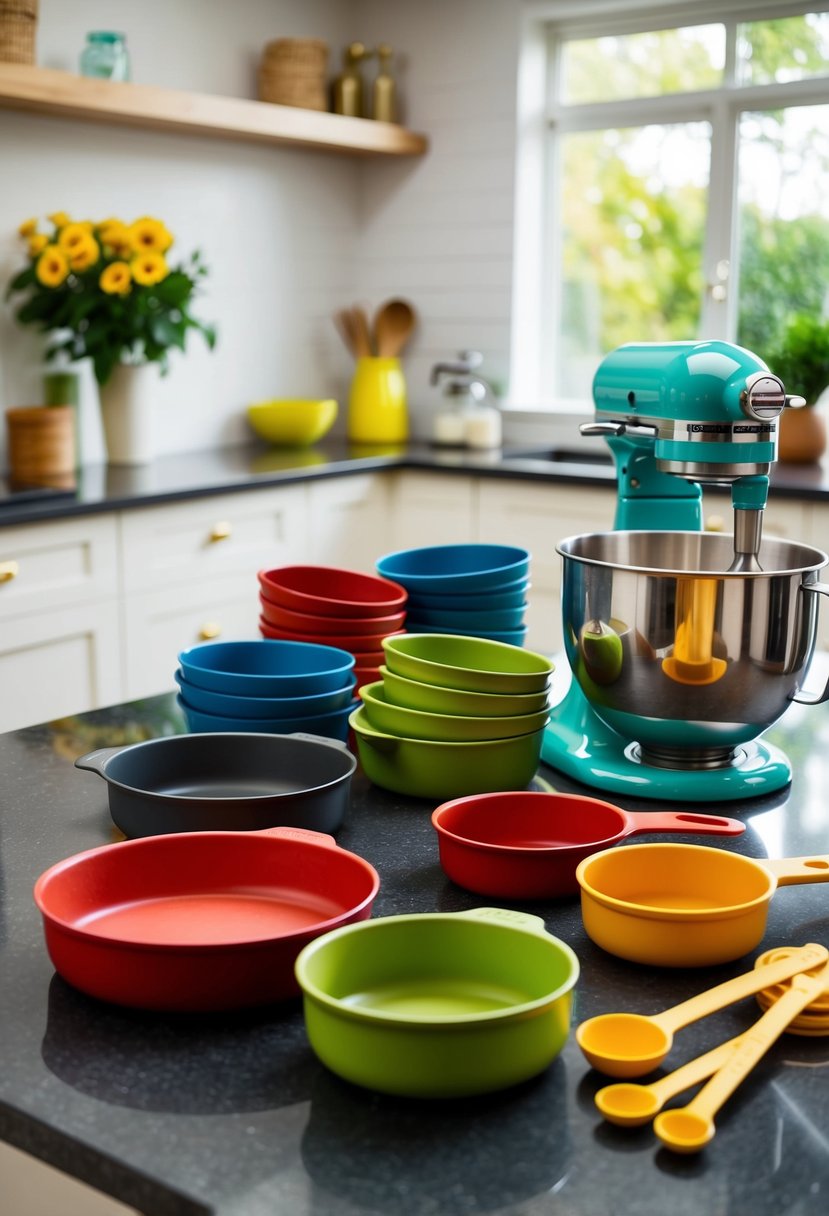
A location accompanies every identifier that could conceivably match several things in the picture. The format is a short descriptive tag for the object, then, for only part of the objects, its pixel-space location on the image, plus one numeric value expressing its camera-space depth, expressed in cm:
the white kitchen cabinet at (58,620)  267
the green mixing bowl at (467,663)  118
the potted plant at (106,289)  308
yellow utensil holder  406
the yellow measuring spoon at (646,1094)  72
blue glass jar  318
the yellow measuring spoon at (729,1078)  70
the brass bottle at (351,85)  393
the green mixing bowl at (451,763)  118
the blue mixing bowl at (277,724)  126
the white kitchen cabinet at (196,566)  294
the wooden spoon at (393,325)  417
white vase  330
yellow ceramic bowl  379
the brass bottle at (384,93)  398
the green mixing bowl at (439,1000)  71
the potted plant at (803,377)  324
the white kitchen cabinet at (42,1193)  119
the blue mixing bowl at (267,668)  127
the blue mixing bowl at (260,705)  125
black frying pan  103
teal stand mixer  120
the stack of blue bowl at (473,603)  145
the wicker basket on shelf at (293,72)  373
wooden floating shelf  294
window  360
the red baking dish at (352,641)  142
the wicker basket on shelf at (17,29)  288
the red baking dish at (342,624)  142
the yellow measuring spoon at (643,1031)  76
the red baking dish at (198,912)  81
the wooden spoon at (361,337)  416
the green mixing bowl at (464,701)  118
